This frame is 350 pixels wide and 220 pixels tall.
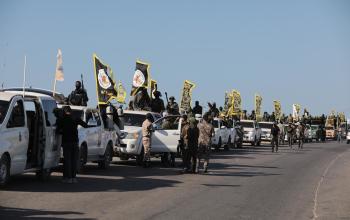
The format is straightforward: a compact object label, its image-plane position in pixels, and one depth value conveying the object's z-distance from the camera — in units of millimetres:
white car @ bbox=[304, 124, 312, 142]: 67338
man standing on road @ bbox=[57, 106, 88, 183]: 15578
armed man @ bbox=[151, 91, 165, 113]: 29453
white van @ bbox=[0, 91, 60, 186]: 13426
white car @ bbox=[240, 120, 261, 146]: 47375
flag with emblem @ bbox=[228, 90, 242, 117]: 47750
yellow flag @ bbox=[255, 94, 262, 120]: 56750
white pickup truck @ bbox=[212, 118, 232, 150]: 36469
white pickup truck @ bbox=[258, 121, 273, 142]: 53531
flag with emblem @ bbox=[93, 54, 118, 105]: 27152
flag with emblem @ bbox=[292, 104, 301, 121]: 68638
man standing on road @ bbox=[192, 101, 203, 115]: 33650
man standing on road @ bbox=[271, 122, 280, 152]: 38750
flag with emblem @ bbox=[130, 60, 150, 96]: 31156
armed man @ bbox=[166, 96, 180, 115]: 30050
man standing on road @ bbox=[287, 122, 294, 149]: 48206
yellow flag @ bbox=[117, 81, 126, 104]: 32331
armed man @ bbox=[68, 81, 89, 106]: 22719
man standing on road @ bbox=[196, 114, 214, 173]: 20469
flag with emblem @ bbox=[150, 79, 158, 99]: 34081
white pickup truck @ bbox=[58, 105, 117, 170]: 18281
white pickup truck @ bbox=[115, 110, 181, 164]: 21844
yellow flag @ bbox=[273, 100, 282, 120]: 63744
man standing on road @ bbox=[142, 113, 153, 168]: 21016
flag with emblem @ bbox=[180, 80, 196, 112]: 36875
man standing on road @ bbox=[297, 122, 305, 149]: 46375
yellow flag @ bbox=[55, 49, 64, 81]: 22188
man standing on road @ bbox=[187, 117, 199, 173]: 20078
